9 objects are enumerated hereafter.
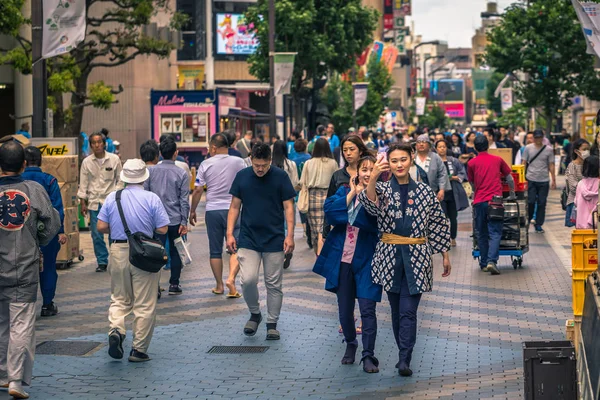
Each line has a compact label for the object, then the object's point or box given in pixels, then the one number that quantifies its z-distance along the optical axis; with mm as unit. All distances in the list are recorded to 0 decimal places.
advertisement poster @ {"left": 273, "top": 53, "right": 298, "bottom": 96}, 29016
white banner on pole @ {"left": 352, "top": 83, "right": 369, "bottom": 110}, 45750
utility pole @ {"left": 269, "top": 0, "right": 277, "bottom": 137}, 29406
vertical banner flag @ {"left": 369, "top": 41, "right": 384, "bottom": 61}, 68750
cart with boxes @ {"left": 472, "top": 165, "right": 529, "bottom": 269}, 15195
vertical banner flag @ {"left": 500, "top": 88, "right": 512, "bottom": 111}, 60594
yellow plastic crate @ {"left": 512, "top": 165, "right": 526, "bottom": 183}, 16234
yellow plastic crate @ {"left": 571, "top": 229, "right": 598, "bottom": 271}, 8820
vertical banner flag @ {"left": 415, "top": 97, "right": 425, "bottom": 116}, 95562
